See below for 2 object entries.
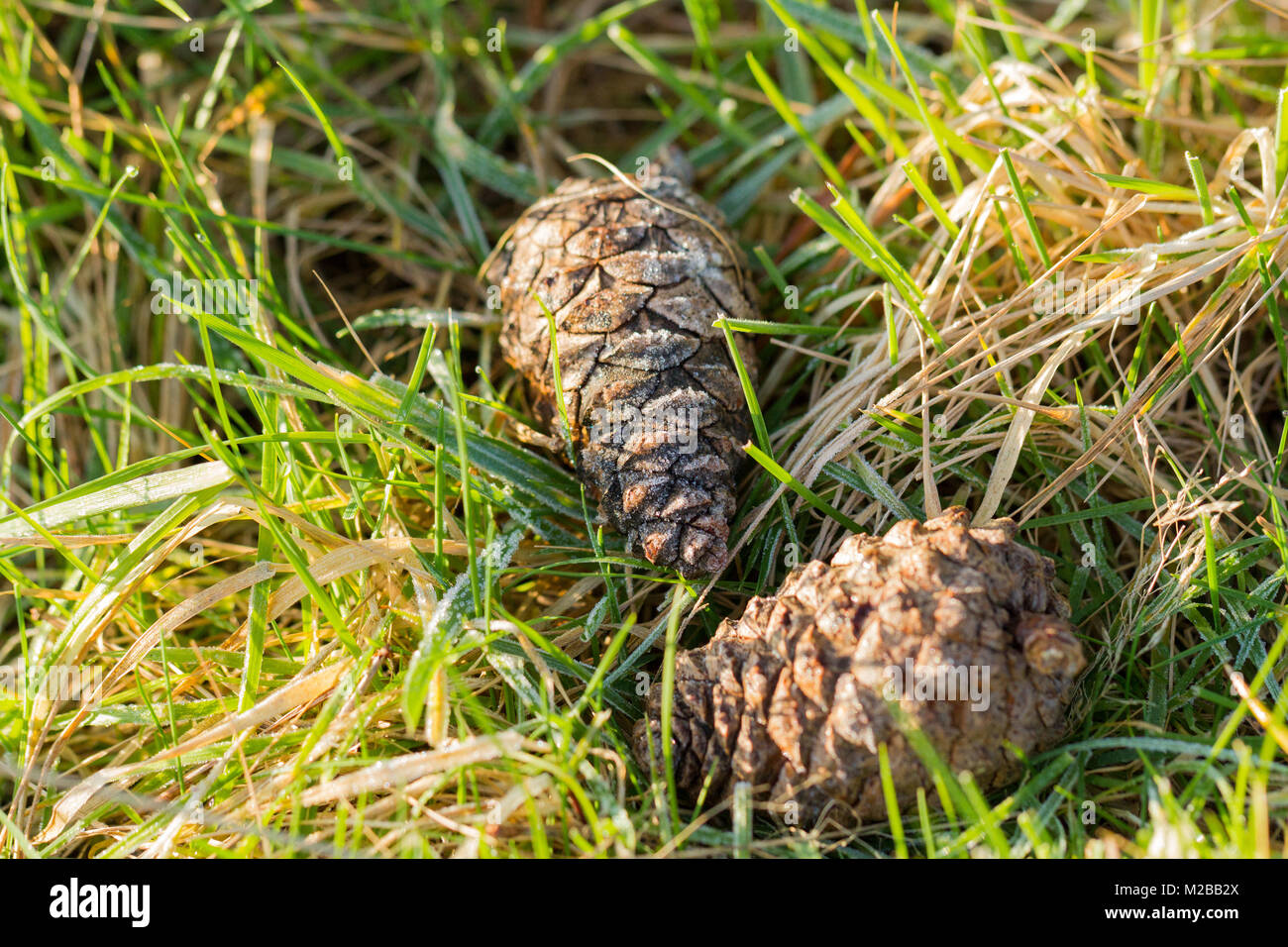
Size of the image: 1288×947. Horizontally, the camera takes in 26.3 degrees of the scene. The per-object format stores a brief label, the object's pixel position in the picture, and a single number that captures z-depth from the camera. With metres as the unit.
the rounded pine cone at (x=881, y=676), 0.45
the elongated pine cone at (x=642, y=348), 0.48
